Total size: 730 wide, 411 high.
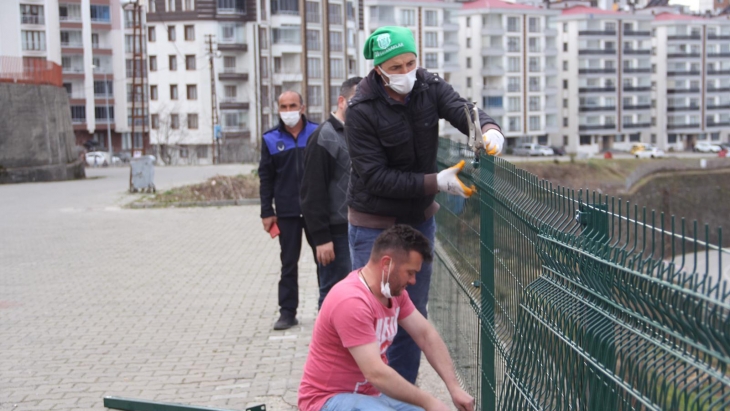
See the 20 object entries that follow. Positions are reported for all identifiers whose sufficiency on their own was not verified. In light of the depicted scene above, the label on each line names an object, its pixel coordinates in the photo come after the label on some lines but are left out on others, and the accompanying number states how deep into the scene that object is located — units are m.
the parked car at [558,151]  98.24
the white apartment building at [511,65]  100.19
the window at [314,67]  86.81
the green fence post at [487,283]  5.01
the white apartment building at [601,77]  108.00
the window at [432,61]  96.75
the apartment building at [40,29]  73.31
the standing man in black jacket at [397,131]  4.84
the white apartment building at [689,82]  117.06
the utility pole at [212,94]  76.75
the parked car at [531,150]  94.44
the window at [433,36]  97.12
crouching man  4.21
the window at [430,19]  96.75
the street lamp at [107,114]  83.29
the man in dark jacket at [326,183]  7.12
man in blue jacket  8.27
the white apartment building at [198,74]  83.88
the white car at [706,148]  110.81
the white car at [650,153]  92.81
